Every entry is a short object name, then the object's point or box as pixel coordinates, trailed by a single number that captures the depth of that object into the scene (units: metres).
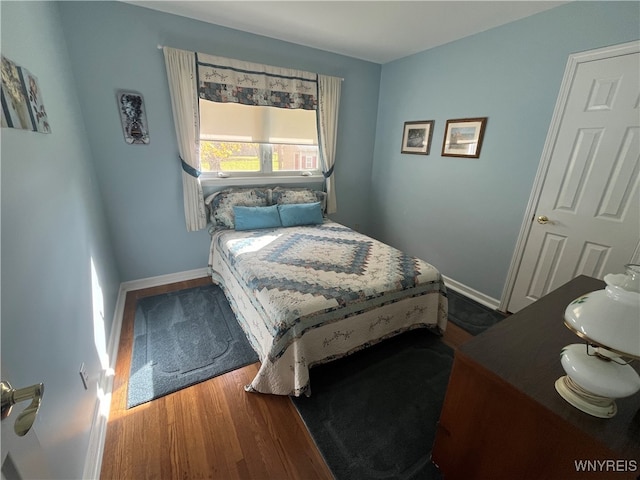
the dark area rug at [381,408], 1.33
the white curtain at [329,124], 3.12
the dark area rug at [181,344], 1.73
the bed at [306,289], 1.58
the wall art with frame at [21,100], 0.99
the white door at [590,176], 1.78
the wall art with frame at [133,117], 2.32
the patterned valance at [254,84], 2.54
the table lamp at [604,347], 0.64
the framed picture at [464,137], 2.56
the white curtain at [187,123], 2.40
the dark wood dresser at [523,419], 0.72
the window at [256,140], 2.76
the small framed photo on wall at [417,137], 3.02
